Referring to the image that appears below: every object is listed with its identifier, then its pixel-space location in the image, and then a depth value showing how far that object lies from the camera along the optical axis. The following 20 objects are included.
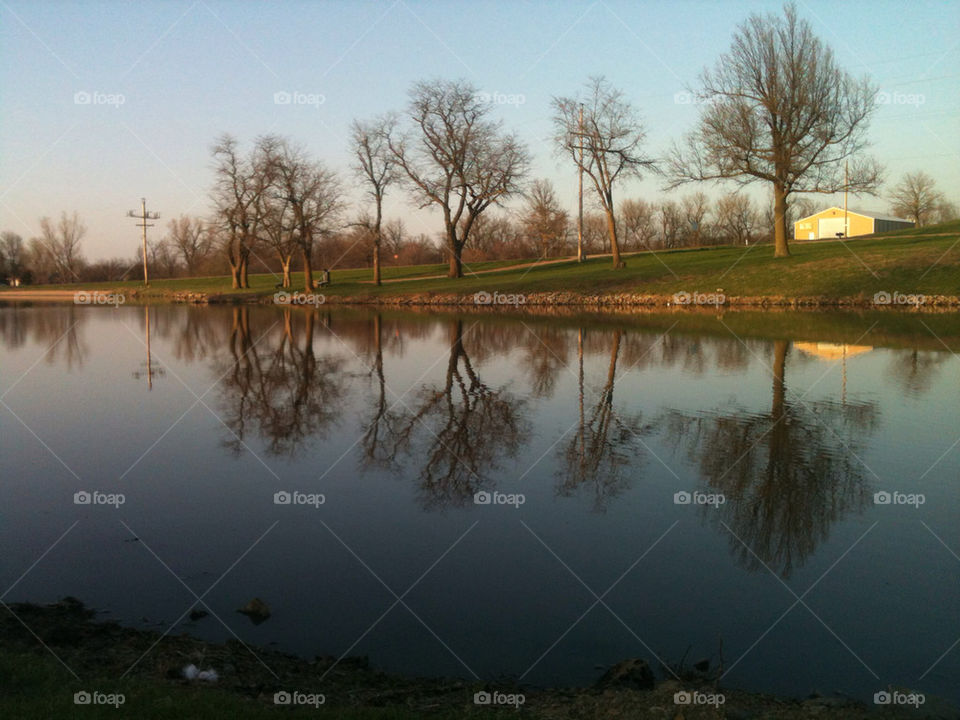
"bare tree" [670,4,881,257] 41.28
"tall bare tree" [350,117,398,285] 55.22
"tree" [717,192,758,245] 96.62
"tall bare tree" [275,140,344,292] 53.50
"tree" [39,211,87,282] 77.08
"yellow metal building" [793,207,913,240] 87.50
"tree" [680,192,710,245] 94.19
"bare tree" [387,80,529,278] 51.69
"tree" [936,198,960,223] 112.00
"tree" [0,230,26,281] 99.81
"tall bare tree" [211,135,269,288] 59.60
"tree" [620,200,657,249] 93.38
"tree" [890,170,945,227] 100.19
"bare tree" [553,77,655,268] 50.97
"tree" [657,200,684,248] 93.81
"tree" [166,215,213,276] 93.25
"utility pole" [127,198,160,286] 64.99
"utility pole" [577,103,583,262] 52.38
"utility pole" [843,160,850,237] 42.22
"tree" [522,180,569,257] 81.12
